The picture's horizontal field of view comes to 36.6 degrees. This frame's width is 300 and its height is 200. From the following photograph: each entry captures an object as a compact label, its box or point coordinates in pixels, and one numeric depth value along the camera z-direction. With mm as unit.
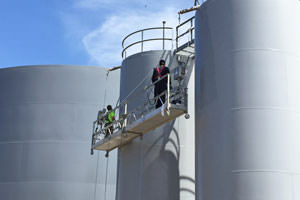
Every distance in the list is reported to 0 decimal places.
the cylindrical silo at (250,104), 11922
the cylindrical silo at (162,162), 16984
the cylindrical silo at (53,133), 24266
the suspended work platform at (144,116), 15050
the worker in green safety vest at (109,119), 18884
